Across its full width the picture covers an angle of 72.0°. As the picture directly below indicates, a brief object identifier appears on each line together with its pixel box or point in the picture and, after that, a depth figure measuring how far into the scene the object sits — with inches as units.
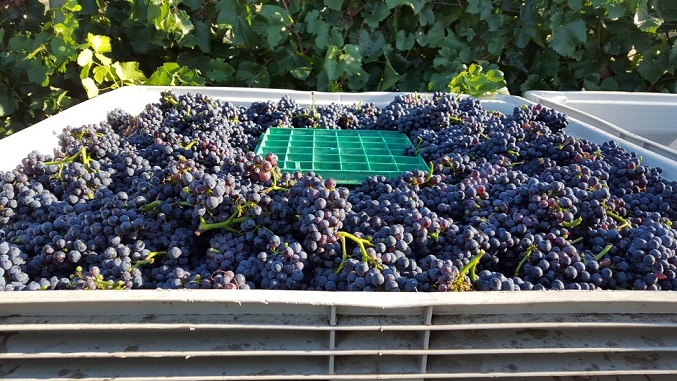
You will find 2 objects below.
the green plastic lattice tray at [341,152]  56.2
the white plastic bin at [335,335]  28.0
